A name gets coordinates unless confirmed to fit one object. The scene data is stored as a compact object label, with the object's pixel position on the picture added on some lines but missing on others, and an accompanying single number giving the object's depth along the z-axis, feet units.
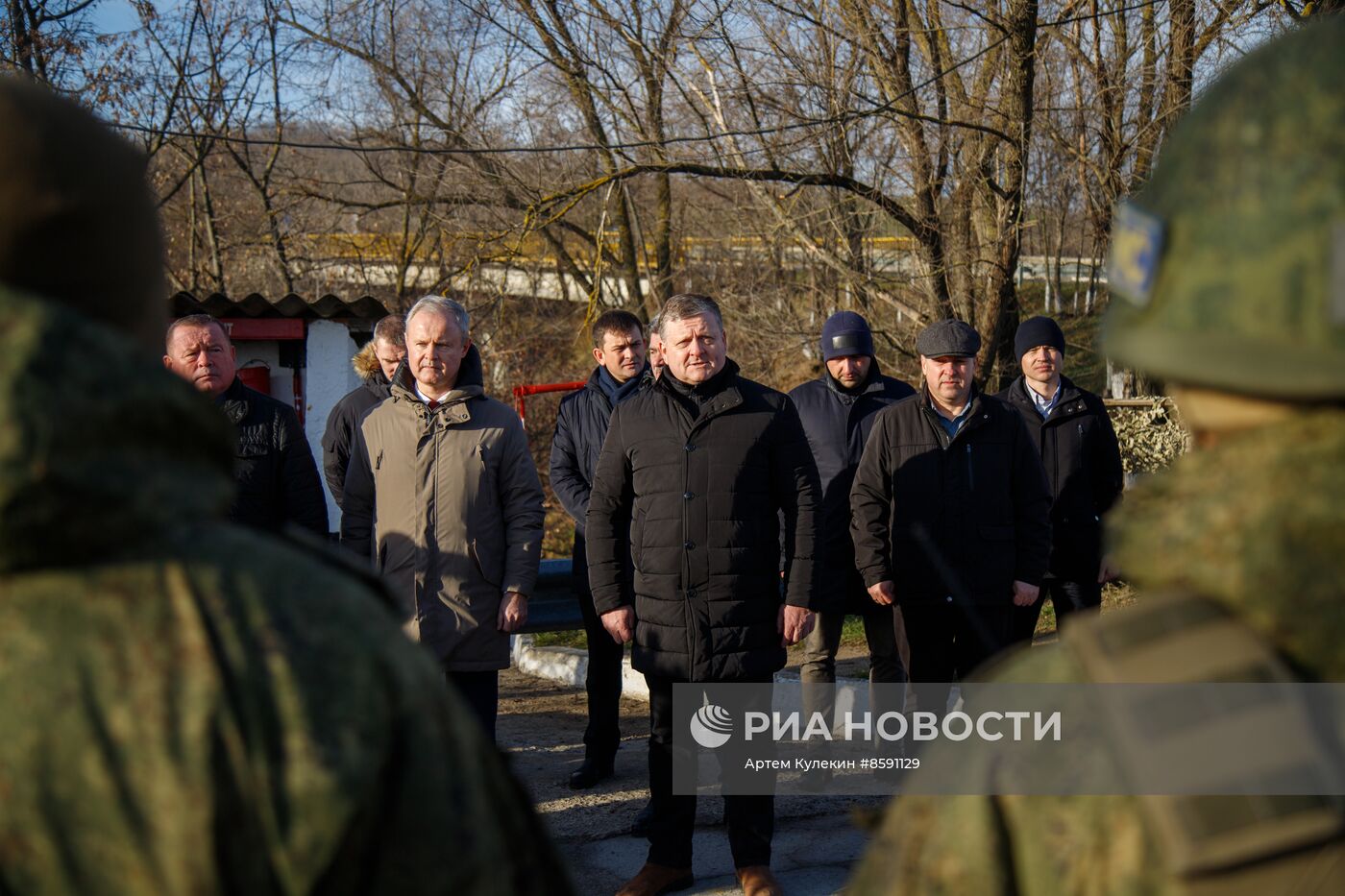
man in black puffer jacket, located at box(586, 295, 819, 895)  15.25
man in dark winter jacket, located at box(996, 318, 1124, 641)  20.57
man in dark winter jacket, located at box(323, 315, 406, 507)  21.09
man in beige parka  15.65
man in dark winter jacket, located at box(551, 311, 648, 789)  20.04
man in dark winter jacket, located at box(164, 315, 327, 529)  17.58
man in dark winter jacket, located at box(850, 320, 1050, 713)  18.34
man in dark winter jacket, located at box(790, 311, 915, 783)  20.54
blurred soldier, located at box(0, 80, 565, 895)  3.65
